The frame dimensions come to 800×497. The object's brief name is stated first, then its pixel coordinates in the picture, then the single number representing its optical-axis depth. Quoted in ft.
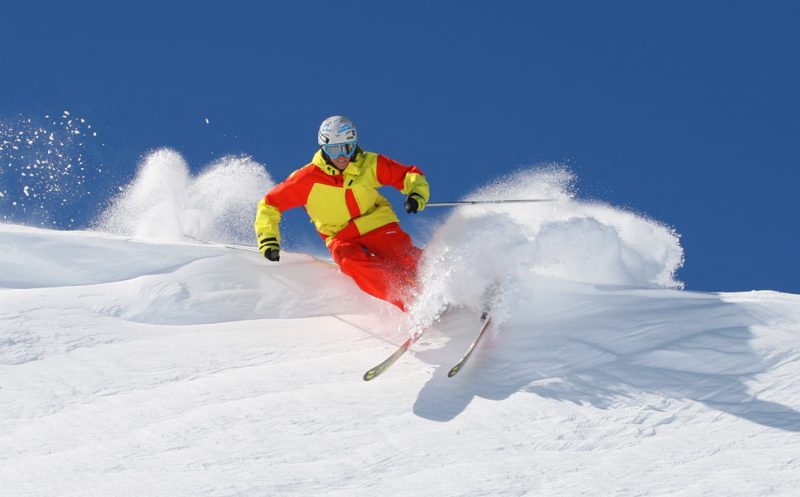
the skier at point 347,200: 41.47
